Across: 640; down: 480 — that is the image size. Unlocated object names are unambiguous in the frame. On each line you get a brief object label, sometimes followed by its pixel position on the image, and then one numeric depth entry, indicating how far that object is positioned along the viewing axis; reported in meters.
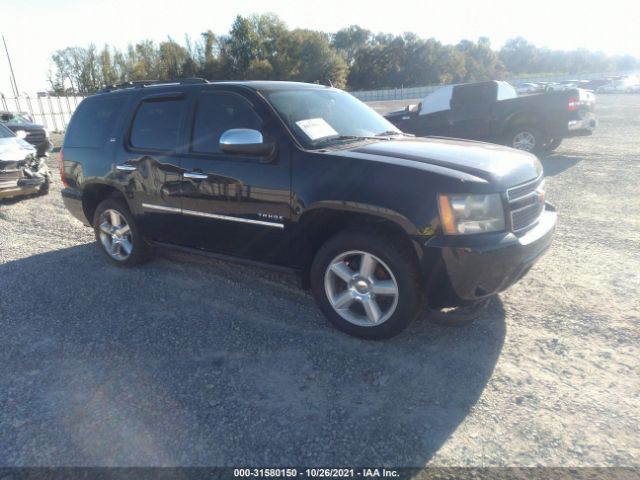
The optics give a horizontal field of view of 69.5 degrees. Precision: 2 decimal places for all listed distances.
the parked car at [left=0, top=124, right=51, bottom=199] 8.30
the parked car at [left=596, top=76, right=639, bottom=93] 42.90
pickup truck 10.14
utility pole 48.19
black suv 3.00
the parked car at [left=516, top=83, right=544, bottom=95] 38.15
